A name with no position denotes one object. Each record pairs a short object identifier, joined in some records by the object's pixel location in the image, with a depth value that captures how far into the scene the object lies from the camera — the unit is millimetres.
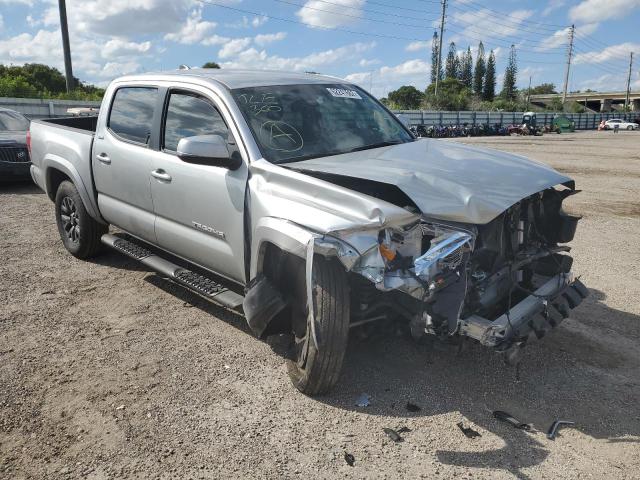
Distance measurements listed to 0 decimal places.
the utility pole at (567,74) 84750
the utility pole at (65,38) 28672
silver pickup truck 3072
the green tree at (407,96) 75638
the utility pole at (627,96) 100938
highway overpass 126250
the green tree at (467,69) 111562
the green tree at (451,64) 105875
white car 60762
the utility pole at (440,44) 53344
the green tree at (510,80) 113188
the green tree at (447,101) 60406
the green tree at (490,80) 111875
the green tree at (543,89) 148925
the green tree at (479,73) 111750
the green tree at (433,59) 97375
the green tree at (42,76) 47425
